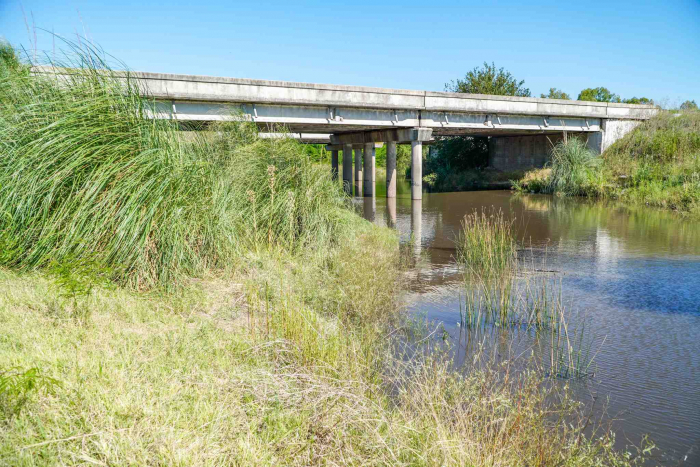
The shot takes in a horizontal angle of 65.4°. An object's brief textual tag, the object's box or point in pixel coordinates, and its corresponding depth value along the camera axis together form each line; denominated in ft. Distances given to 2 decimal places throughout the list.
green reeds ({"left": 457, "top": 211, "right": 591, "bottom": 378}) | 16.78
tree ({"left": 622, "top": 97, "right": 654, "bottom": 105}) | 155.90
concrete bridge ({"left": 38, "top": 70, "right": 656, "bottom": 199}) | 54.65
